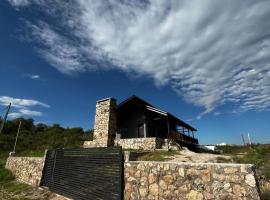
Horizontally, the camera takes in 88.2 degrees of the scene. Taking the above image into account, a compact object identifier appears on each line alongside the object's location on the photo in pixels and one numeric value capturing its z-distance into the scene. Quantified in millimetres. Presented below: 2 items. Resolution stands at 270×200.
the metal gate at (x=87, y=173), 4979
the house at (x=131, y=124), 14622
